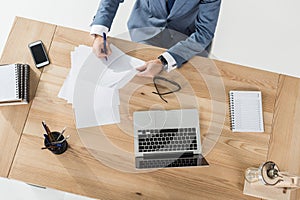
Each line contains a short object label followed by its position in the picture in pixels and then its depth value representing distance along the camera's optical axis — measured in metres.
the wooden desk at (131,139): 1.29
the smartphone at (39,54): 1.37
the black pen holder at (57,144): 1.26
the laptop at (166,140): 1.32
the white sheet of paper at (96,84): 1.34
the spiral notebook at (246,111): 1.37
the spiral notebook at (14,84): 1.30
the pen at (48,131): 1.22
